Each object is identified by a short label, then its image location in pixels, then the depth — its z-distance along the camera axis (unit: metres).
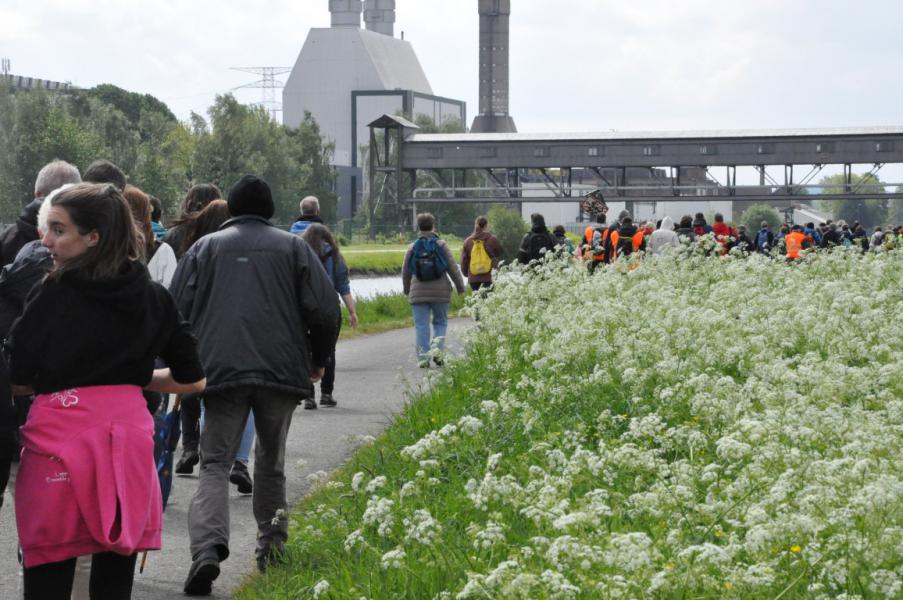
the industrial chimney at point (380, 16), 191.00
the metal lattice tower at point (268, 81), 176.88
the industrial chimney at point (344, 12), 184.50
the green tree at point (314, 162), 104.31
